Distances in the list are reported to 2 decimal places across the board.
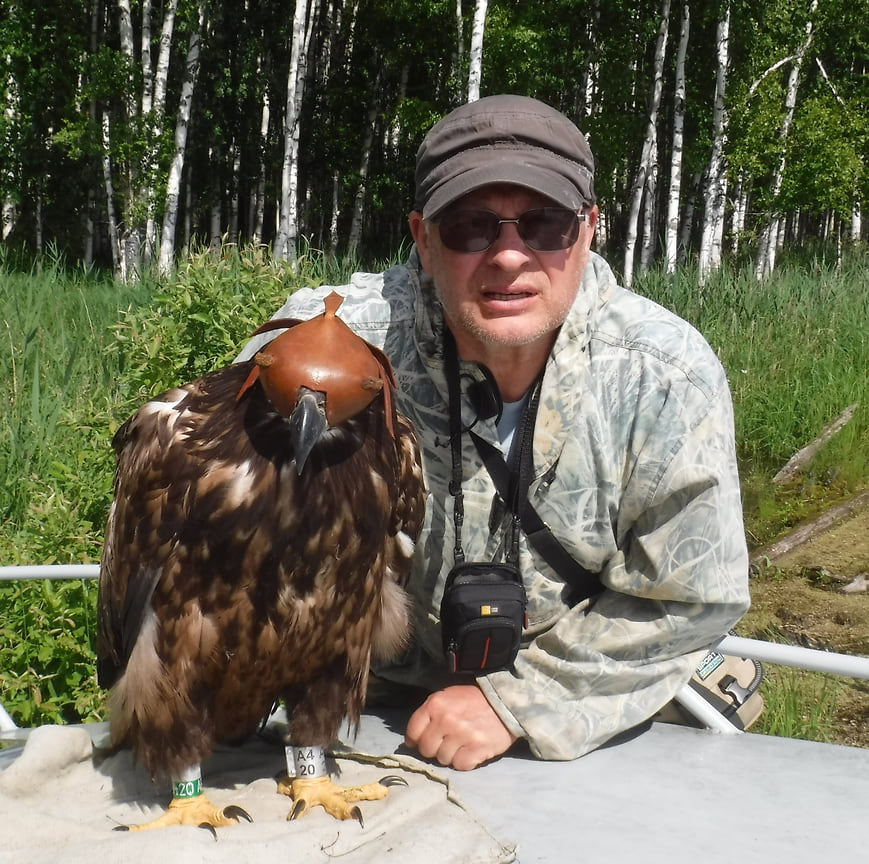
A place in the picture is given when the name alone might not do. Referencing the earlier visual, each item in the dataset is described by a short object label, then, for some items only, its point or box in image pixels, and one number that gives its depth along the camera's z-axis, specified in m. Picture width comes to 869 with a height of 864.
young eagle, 1.72
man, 2.18
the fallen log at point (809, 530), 6.03
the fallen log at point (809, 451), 6.74
